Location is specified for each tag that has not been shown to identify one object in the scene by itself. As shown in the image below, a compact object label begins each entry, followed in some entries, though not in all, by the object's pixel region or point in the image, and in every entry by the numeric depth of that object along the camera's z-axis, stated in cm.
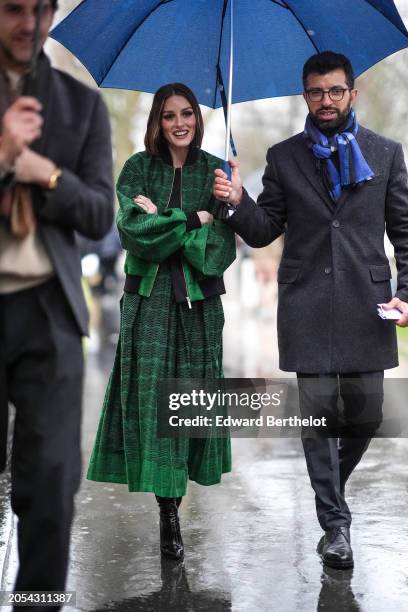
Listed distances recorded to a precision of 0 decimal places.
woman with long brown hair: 1058
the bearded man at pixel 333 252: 1059
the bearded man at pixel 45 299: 720
